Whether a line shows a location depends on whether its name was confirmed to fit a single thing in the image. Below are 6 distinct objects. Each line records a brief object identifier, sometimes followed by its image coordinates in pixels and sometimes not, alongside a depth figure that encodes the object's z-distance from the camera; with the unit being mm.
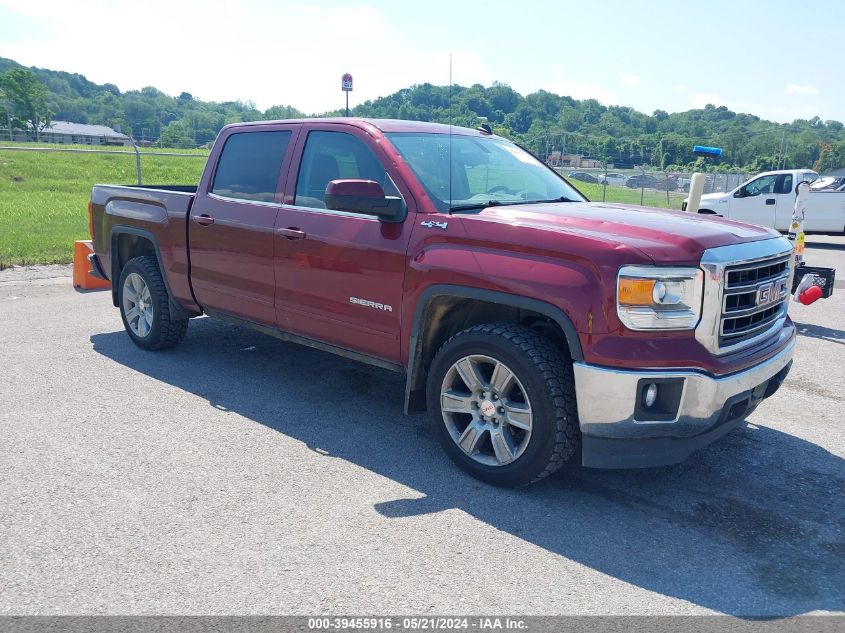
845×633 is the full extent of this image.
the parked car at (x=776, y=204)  17438
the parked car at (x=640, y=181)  25422
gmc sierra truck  3514
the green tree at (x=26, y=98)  83125
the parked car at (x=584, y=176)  23834
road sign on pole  16695
